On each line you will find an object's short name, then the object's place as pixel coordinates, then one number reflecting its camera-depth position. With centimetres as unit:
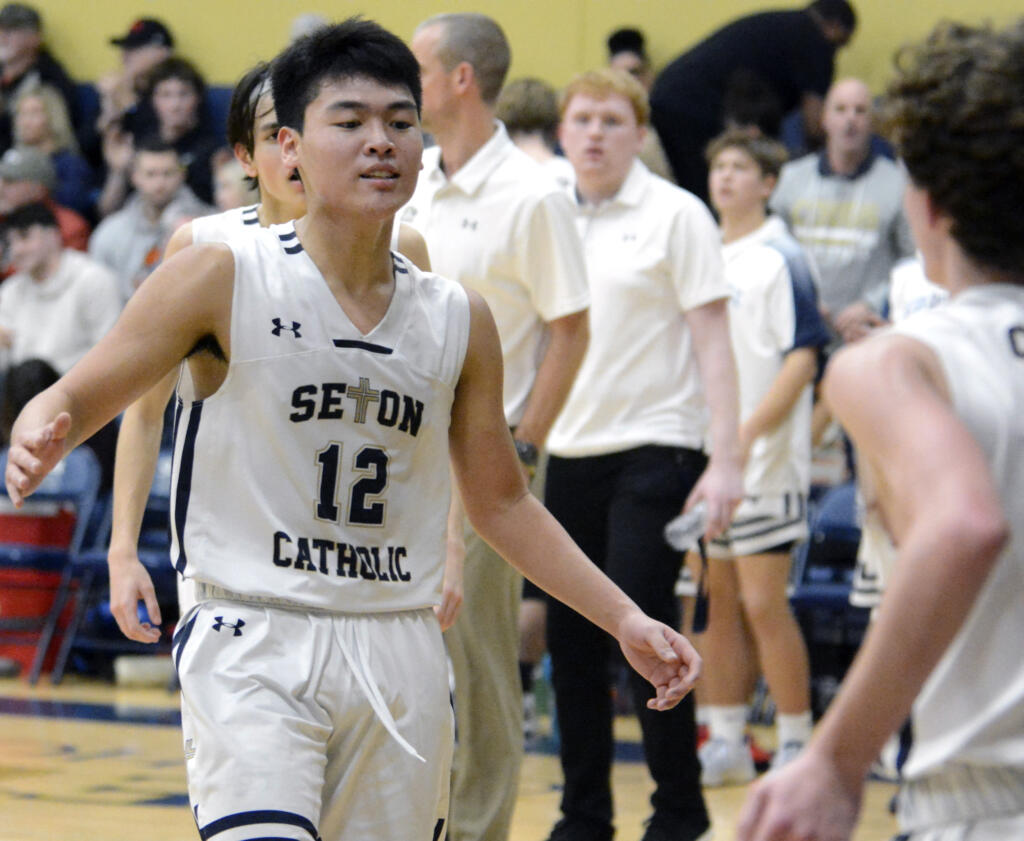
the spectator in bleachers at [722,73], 1789
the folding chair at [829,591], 1510
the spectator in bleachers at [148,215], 2022
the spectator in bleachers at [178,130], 2084
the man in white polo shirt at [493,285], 948
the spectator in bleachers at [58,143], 2240
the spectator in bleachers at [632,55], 1929
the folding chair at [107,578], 1769
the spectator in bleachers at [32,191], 2132
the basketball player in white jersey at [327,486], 548
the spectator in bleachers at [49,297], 1927
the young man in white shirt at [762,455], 1291
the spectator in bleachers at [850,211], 1677
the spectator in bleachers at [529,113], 1433
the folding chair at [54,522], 1814
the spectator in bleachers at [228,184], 1871
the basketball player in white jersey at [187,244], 710
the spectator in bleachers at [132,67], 2246
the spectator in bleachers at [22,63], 2353
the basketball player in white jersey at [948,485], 340
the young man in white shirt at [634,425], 1011
